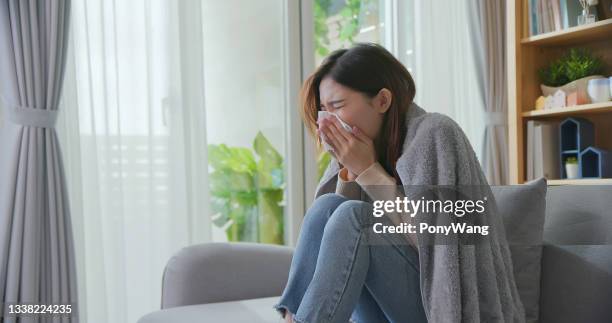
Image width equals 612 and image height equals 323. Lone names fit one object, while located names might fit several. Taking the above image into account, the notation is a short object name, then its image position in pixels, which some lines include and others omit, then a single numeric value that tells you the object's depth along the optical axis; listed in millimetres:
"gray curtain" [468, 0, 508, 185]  3178
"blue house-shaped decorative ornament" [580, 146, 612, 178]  2477
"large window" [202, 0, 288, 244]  2756
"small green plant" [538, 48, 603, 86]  2607
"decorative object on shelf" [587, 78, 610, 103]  2516
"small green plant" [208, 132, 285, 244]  2758
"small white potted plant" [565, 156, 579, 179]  2613
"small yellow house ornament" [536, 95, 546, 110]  2725
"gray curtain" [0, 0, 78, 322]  2088
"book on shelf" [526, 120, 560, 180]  2705
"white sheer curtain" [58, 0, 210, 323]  2352
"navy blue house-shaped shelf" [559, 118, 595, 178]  2594
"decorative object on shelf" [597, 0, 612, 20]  2598
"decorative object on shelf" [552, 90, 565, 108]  2641
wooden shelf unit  2658
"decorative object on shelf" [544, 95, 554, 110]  2686
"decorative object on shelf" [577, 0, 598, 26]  2559
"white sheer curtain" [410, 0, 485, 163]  3191
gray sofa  1337
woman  1309
